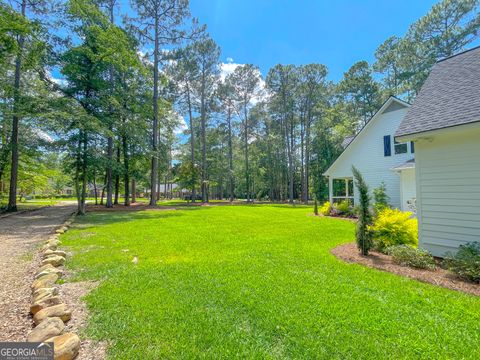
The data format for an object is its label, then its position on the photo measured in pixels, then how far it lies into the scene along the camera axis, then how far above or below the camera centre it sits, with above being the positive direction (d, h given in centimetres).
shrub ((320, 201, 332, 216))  1516 -135
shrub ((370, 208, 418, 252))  623 -113
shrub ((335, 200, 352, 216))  1435 -124
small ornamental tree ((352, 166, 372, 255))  571 -83
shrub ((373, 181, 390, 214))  1322 -42
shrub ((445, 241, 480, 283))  415 -134
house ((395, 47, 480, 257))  505 +57
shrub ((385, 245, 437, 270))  486 -143
